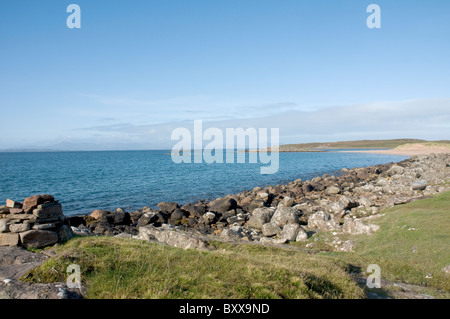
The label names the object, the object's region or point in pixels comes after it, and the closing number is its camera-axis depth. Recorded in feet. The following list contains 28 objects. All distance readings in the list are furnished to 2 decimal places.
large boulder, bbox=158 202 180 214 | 102.78
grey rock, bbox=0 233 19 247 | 39.29
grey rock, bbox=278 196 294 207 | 105.29
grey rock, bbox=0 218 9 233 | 40.32
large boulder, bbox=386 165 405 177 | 177.62
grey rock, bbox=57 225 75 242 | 43.01
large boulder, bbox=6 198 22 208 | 42.74
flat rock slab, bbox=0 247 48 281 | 29.27
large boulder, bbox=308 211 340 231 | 69.86
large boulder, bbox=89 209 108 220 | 93.86
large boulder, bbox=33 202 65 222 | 41.34
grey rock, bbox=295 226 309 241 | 63.77
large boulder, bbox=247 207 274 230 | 80.18
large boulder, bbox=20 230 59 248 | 39.47
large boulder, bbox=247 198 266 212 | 103.81
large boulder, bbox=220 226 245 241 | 67.97
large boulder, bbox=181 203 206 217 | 100.27
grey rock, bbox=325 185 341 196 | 128.57
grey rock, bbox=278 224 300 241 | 64.80
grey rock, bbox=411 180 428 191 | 103.45
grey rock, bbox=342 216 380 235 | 60.64
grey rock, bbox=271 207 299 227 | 76.38
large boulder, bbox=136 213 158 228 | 88.17
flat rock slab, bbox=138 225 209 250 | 51.27
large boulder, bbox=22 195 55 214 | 41.78
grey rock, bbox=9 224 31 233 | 40.22
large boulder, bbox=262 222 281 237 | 70.74
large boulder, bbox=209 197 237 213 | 103.04
